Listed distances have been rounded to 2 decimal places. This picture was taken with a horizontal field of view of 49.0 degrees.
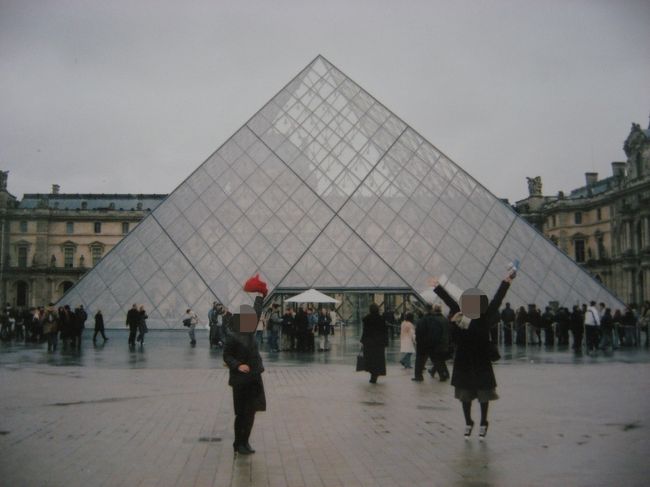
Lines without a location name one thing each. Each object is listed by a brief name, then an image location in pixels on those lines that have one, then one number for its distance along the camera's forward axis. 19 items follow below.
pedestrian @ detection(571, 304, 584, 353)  20.08
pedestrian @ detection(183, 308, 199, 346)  20.33
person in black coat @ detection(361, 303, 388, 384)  11.65
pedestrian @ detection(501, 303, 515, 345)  21.17
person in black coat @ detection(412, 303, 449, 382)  12.24
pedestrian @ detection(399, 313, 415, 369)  14.07
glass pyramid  22.48
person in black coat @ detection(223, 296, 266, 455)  6.13
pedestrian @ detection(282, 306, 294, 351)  19.86
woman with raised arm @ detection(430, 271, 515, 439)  6.82
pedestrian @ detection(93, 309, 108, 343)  20.84
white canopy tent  20.86
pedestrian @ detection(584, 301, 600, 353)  19.11
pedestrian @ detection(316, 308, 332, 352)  20.16
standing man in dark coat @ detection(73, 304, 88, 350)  19.86
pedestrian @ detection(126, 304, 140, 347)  19.83
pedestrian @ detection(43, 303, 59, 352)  18.69
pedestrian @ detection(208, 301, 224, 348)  19.44
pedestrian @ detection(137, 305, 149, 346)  20.22
